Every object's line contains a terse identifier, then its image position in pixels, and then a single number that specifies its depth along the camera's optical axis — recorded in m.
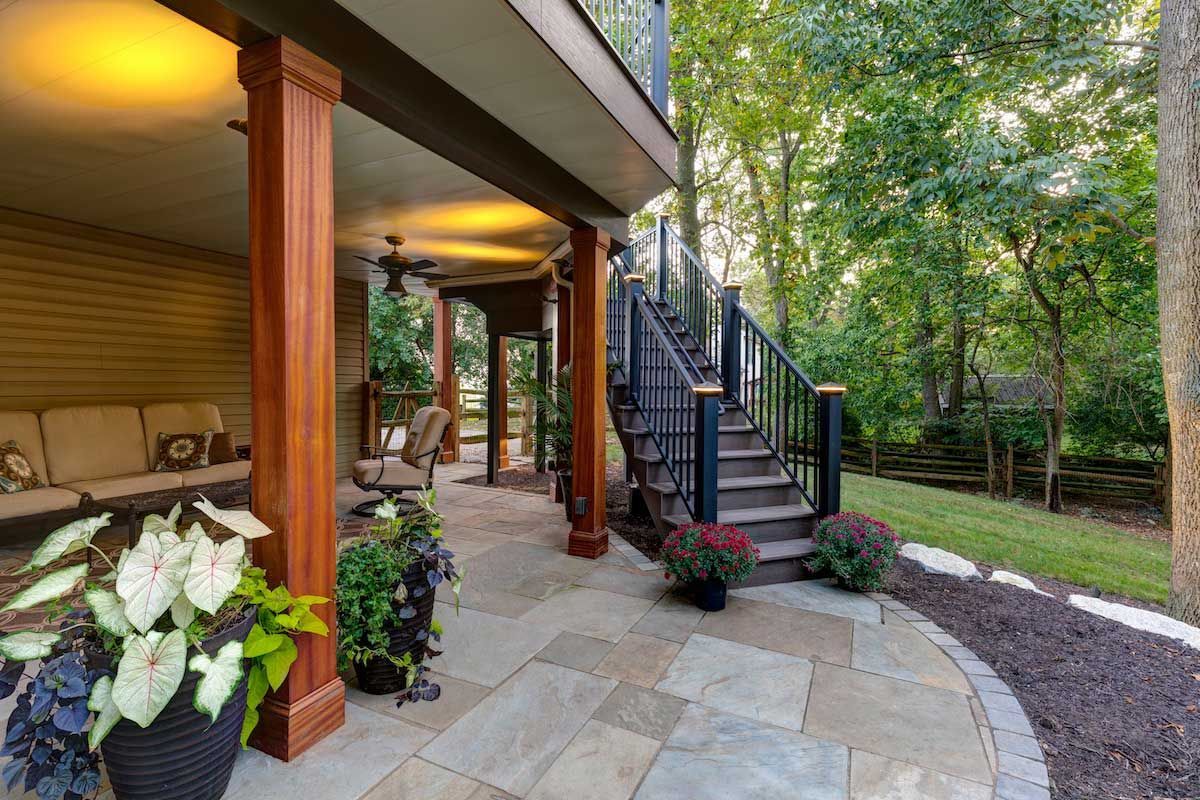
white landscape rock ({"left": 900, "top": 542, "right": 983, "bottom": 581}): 3.72
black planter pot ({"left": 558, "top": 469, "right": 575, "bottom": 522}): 4.83
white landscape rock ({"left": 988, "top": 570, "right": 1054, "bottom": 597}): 3.57
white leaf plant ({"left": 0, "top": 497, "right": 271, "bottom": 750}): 1.35
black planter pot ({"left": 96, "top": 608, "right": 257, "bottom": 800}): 1.46
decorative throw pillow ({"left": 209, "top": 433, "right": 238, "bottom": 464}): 5.19
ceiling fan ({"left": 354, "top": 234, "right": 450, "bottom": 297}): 4.79
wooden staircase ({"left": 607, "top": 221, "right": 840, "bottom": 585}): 3.66
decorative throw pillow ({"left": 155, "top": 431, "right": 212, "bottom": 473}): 4.90
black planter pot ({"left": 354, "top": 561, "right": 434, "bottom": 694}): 2.19
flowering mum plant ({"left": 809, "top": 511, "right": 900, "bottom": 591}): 3.31
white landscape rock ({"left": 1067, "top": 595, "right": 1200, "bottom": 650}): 2.87
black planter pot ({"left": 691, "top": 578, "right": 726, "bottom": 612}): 3.10
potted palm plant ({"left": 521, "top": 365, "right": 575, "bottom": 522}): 4.91
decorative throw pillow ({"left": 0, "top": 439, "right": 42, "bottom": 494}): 3.84
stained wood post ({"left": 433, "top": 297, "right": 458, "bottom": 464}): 7.91
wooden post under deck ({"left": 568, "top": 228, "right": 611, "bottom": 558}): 3.92
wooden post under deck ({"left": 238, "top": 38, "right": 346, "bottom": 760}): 1.77
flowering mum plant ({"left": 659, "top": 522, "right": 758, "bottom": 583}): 3.02
